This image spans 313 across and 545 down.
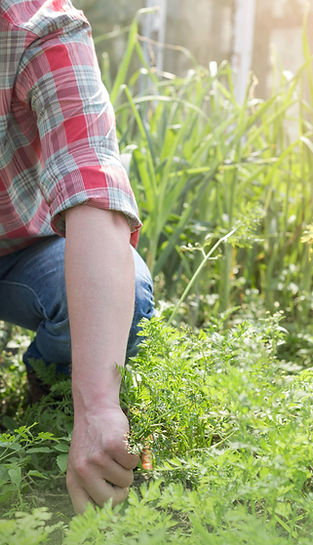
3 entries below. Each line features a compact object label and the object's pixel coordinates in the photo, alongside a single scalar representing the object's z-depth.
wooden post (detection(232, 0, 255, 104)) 5.08
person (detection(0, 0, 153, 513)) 1.55
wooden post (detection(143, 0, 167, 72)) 4.73
